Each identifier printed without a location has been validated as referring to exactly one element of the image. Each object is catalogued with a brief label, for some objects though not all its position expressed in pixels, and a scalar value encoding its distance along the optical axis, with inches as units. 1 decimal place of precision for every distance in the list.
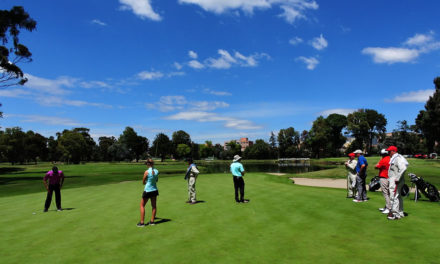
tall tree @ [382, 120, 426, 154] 4571.6
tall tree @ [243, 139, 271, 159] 6496.1
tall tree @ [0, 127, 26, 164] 4015.8
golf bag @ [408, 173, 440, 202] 550.6
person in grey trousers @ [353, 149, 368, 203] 528.4
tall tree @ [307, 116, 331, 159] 5002.5
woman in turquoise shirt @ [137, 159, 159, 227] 422.0
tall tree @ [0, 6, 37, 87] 1521.9
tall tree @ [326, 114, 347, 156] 5137.8
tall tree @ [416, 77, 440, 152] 2364.7
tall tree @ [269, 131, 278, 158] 6589.6
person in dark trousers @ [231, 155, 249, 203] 565.3
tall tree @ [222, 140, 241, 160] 7300.7
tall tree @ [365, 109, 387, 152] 4923.7
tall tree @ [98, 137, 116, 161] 6456.7
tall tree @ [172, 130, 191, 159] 7109.3
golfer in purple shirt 570.2
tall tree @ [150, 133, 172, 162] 6378.0
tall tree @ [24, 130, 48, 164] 4758.9
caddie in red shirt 441.1
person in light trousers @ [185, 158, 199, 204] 573.3
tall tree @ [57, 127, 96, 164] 4315.9
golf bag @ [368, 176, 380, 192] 778.2
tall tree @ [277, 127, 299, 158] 6215.6
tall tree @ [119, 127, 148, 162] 5930.1
